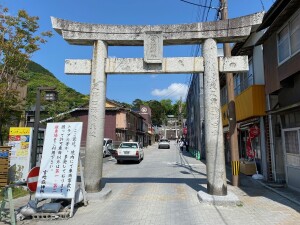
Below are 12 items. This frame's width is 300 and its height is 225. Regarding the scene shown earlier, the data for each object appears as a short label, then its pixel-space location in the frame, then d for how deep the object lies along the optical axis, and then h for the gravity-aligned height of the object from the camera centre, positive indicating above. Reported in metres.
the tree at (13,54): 9.00 +3.80
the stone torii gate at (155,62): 7.11 +2.89
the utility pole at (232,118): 9.14 +1.14
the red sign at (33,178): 5.68 -1.07
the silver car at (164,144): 37.50 -0.30
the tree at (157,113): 82.19 +11.62
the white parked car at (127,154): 16.68 -0.99
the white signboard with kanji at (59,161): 5.64 -0.59
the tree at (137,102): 80.55 +15.65
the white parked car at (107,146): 22.19 -0.52
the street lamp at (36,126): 7.96 +0.53
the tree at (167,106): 86.71 +15.27
